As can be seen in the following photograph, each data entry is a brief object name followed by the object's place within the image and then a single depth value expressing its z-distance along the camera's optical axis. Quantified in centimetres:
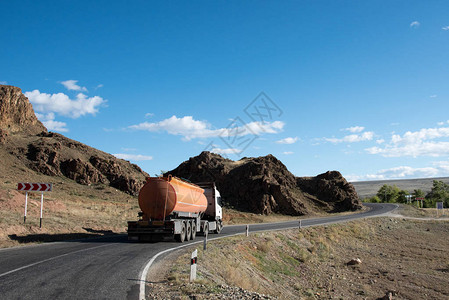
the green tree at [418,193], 11050
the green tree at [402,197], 10938
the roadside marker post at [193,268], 963
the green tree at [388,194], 11251
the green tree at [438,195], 9606
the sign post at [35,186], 2123
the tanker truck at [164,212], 1828
